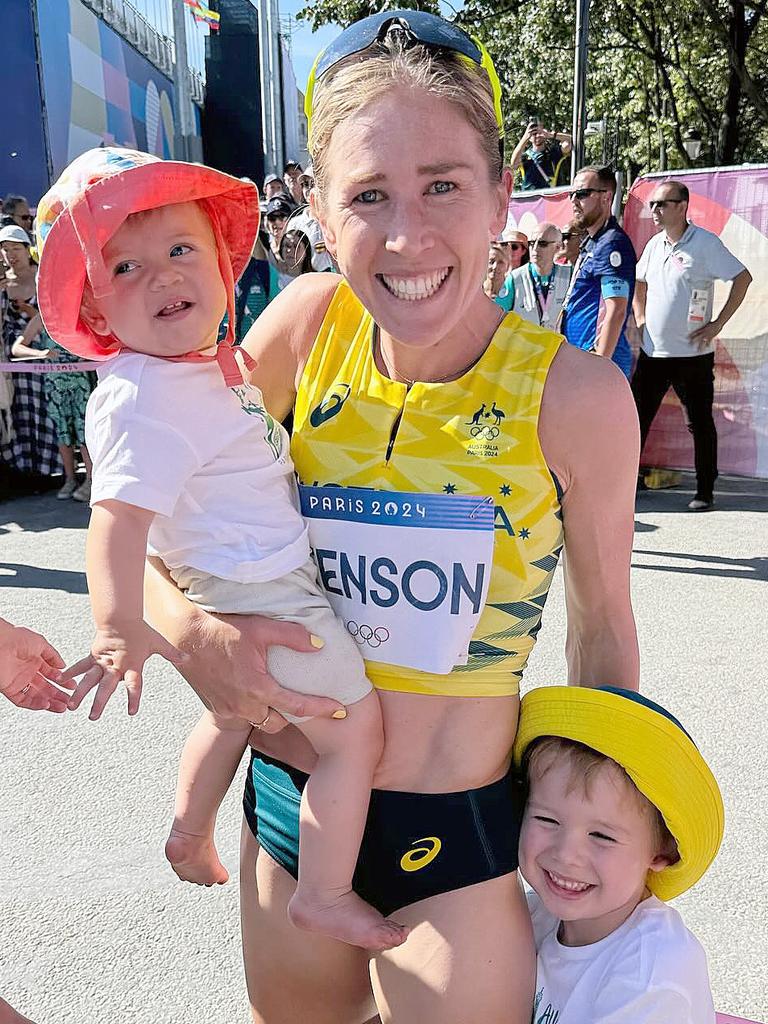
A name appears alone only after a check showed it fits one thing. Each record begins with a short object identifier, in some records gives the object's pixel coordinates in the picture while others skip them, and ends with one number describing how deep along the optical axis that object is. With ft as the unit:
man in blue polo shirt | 18.20
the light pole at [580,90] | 35.55
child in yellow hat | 4.12
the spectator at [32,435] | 24.06
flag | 66.90
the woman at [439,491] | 4.00
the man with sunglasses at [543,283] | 20.80
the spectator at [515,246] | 23.11
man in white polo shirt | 20.44
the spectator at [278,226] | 23.30
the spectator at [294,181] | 33.14
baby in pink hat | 4.13
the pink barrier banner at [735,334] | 21.76
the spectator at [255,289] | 23.66
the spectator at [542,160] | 34.63
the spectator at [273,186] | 35.23
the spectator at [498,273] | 21.74
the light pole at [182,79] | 45.39
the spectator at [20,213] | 25.25
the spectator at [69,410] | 22.88
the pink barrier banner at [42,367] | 21.04
